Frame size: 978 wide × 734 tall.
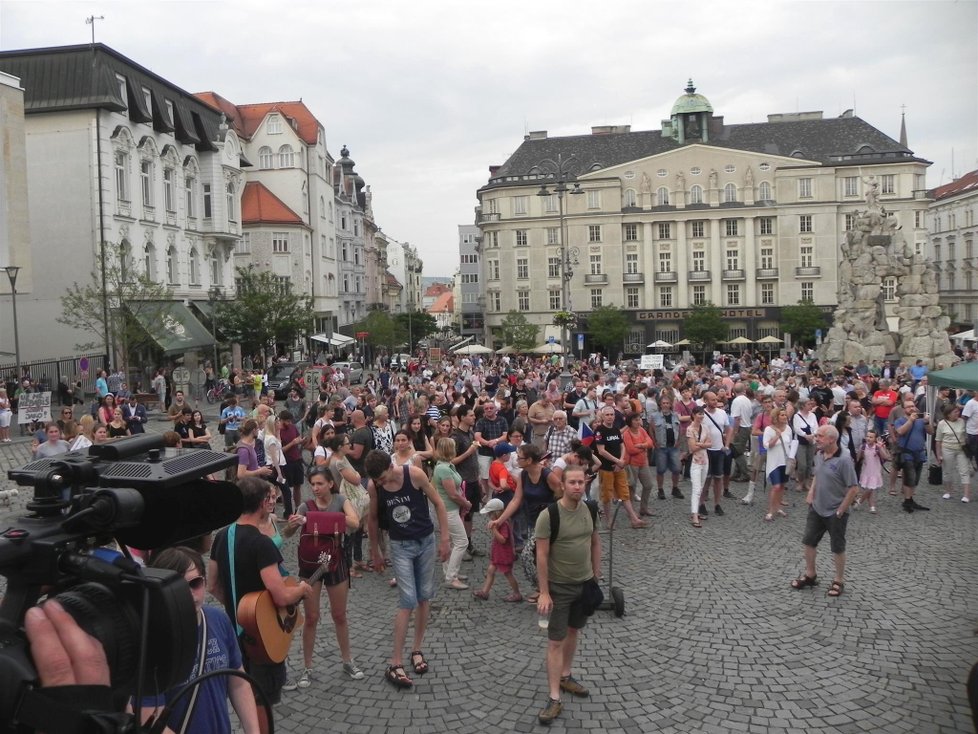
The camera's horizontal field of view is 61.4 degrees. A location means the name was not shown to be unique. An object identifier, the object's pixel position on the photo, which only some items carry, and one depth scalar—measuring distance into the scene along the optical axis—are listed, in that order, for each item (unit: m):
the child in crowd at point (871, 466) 11.85
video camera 2.22
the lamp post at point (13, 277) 23.76
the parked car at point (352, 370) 34.50
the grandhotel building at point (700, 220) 67.19
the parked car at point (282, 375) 32.34
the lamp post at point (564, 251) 24.92
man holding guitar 4.79
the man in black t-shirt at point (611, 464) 11.02
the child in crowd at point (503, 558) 8.10
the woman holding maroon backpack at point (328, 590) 6.23
